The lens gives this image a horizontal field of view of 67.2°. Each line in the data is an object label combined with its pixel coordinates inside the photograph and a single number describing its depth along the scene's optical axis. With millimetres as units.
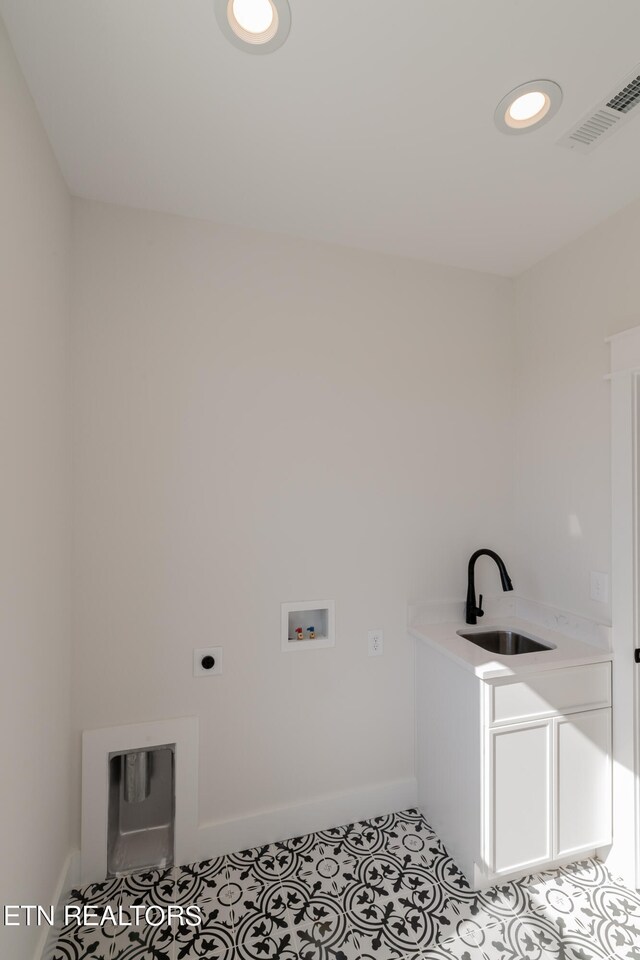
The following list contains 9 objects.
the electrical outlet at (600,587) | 2078
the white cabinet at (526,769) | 1847
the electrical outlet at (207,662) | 2041
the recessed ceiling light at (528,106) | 1394
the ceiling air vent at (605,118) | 1410
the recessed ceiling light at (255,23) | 1148
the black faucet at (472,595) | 2379
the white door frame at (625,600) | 1924
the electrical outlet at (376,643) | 2307
